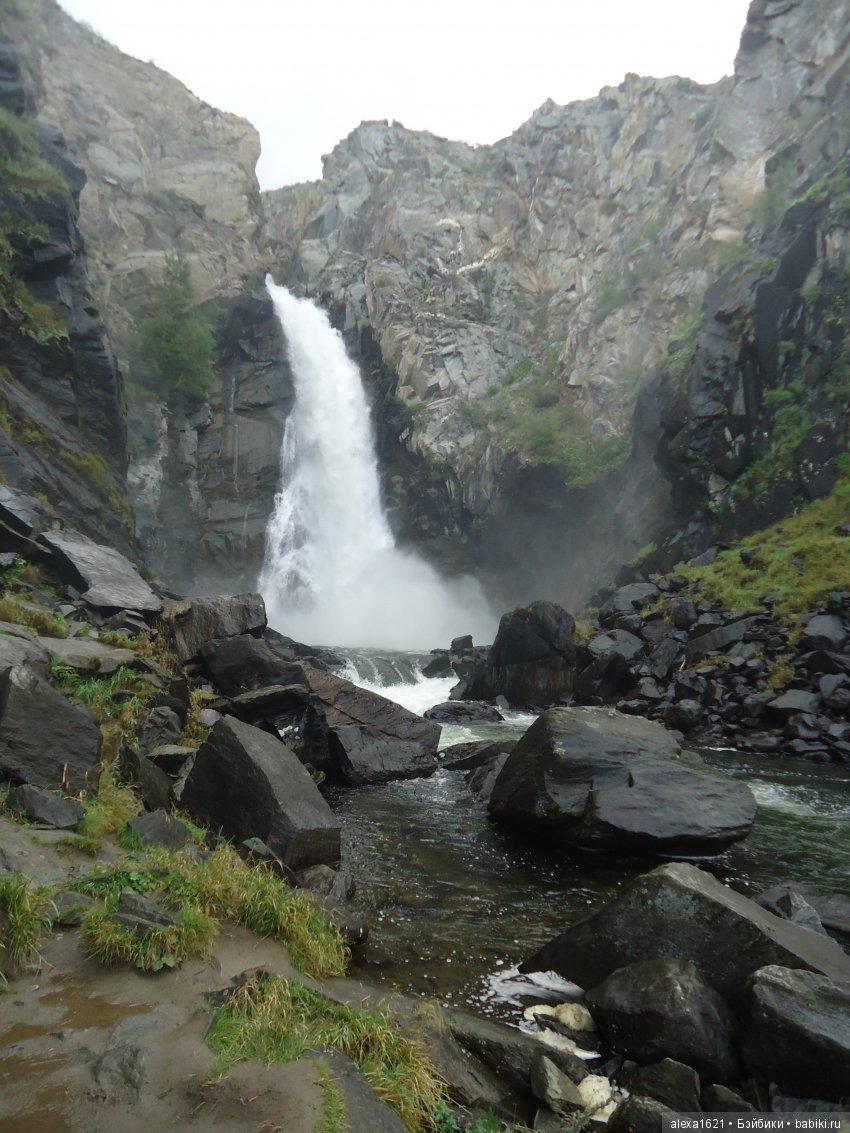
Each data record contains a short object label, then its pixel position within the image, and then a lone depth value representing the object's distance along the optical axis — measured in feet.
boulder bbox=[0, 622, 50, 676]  25.23
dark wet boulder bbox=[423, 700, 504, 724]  64.61
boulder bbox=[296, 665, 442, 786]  40.16
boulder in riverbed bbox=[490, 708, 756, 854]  26.61
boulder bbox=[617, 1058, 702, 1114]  12.79
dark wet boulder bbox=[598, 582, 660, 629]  73.00
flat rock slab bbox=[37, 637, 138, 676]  29.89
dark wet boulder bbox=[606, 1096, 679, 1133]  11.65
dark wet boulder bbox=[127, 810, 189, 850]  20.27
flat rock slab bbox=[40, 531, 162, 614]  42.60
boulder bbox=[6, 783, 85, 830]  18.84
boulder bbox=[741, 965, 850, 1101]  12.25
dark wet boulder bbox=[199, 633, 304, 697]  40.86
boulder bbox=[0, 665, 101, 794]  20.44
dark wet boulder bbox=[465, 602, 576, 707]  71.82
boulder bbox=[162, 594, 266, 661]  41.73
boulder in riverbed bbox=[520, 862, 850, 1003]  15.05
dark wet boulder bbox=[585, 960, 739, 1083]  13.65
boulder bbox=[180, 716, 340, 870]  23.03
